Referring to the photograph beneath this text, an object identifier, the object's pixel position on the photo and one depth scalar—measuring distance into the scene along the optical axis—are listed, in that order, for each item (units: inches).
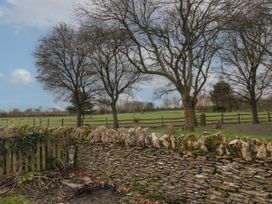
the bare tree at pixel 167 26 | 468.2
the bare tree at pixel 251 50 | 437.1
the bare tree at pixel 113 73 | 799.8
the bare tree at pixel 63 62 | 905.3
